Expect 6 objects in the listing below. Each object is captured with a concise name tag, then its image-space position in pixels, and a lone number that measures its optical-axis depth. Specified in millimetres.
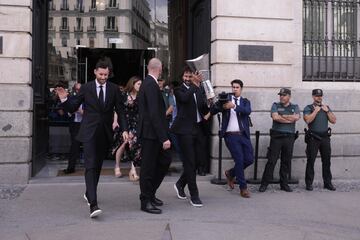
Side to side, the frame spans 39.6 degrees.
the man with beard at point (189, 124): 7035
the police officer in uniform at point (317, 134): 8531
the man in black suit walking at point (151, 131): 6473
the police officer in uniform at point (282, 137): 8344
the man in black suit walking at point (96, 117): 6430
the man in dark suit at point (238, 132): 7816
